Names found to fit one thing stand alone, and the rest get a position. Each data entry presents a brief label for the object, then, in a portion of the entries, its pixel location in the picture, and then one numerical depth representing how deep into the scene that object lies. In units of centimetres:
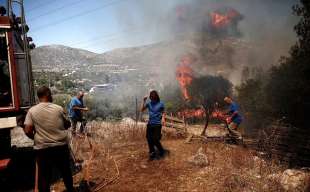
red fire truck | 567
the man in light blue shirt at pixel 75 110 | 1095
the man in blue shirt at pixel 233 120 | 980
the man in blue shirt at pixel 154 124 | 755
